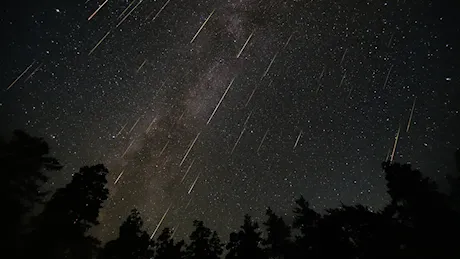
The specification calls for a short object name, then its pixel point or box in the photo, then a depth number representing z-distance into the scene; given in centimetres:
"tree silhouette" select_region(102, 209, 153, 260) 2387
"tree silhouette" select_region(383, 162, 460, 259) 1322
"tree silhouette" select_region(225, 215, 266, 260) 1997
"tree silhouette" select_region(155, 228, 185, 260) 2617
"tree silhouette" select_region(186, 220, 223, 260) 2411
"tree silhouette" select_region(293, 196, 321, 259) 1668
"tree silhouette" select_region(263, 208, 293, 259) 2294
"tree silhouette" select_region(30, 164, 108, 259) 1877
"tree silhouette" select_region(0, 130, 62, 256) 1958
